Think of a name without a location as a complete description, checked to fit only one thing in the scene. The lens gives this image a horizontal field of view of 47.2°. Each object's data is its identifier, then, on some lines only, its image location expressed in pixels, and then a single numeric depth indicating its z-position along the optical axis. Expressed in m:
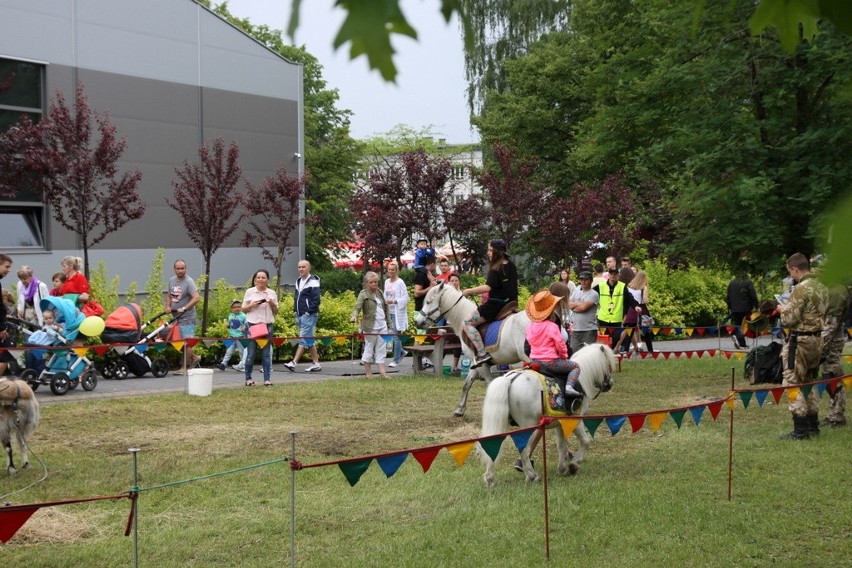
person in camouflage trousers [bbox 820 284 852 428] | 11.44
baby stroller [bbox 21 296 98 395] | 14.70
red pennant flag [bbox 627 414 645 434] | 8.09
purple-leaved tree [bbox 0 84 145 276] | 20.05
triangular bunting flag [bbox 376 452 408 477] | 6.44
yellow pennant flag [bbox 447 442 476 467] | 6.83
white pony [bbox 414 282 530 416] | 13.18
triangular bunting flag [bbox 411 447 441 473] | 6.65
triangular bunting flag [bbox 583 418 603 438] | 7.84
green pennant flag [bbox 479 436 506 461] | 6.99
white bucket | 14.66
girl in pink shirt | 9.25
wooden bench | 17.80
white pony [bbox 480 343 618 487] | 8.41
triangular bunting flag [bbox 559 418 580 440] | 8.34
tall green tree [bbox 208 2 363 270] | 50.03
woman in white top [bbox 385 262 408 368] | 18.67
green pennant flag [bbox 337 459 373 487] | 6.24
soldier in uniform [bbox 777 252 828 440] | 10.68
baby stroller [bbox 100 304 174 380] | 16.59
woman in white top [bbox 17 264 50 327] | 15.48
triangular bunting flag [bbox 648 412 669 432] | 8.33
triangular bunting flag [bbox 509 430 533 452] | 7.58
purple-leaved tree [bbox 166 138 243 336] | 22.23
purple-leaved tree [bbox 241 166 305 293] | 27.03
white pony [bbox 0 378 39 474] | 9.16
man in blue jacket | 17.73
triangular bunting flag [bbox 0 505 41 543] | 5.35
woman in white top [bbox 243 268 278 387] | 15.89
